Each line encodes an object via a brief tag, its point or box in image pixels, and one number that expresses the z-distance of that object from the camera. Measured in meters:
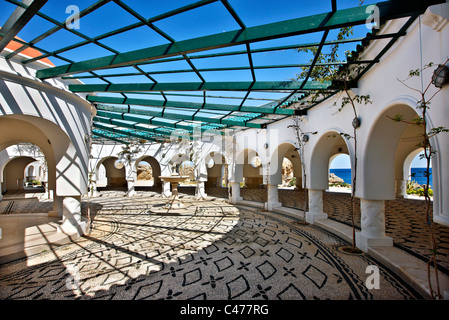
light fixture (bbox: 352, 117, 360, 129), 5.15
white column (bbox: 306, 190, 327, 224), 7.93
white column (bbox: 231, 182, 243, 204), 12.90
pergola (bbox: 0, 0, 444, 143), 3.19
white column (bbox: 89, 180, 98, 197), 16.27
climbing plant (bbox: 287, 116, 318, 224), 8.01
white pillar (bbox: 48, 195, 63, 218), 8.26
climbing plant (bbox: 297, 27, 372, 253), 4.68
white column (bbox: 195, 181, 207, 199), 14.70
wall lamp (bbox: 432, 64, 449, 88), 2.58
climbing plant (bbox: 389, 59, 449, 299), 2.71
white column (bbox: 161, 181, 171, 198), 15.85
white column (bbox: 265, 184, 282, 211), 10.67
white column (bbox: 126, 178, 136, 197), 16.35
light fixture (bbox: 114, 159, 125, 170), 22.34
